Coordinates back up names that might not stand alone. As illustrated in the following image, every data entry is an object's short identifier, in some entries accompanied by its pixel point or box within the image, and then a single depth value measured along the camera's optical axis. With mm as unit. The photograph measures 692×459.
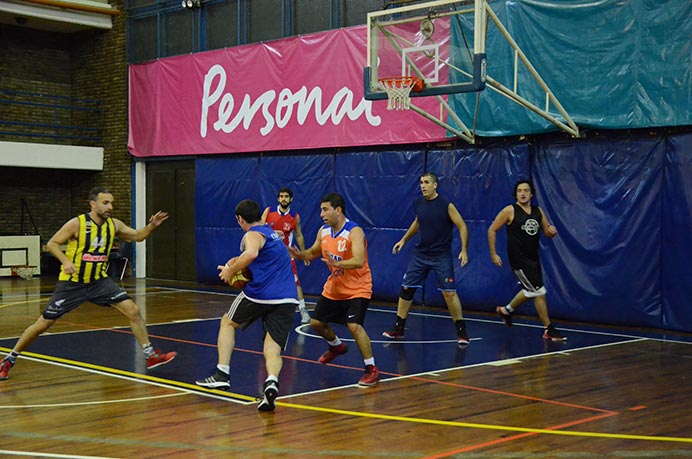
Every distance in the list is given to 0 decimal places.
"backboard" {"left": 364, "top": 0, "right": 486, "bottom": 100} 12844
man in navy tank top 11812
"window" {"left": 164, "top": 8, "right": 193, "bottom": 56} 22094
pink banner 17672
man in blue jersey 7988
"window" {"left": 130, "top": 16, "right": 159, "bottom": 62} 22922
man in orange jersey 8945
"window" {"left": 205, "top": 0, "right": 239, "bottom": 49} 21062
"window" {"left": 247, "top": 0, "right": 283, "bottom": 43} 20078
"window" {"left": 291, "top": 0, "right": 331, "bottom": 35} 19016
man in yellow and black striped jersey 9328
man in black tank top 12250
